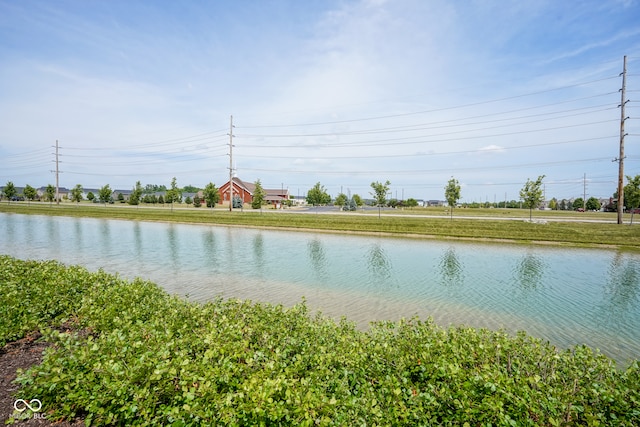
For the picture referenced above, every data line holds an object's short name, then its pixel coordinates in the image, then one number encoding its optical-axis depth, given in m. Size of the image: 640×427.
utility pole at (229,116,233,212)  63.94
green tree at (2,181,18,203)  90.19
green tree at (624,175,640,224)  39.31
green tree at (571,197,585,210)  118.31
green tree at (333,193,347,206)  103.62
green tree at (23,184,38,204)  92.12
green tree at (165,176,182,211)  71.38
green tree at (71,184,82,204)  89.31
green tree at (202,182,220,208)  76.19
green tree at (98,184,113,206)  86.84
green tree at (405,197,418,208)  120.21
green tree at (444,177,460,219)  51.53
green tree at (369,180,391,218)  55.81
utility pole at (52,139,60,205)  87.06
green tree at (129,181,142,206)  88.25
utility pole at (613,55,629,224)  37.75
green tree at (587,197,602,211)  108.25
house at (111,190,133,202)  156.48
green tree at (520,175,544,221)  44.56
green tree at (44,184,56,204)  88.13
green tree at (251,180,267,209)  62.00
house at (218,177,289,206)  95.06
